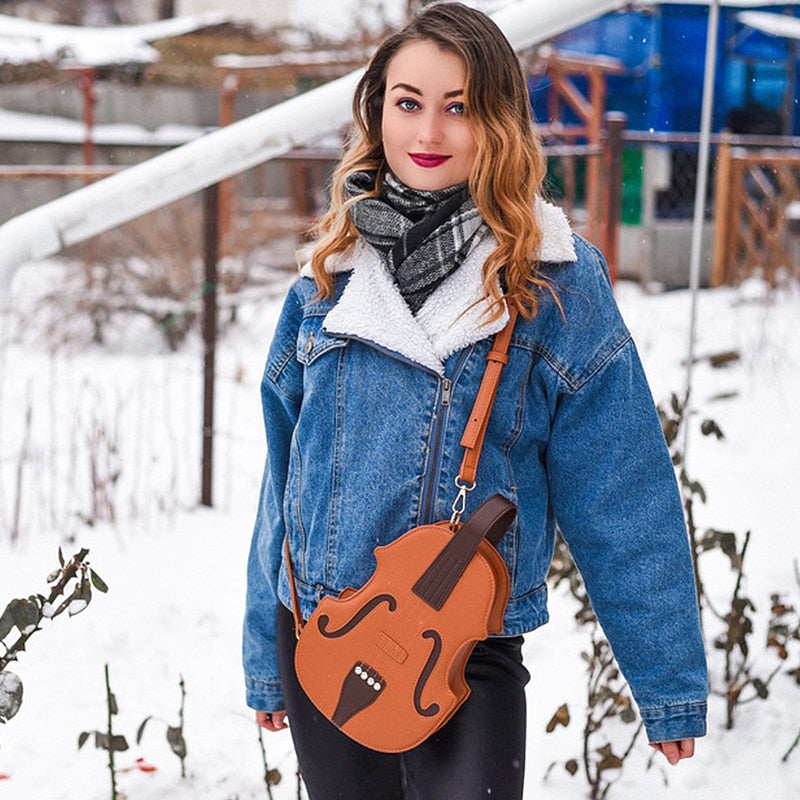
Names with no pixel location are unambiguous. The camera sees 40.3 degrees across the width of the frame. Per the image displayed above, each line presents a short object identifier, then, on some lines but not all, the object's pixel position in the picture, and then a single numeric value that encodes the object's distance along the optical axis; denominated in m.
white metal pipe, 2.30
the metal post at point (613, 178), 5.98
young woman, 1.46
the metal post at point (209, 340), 4.04
